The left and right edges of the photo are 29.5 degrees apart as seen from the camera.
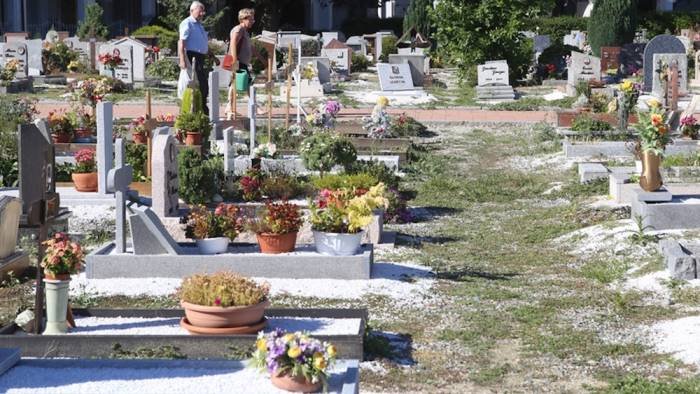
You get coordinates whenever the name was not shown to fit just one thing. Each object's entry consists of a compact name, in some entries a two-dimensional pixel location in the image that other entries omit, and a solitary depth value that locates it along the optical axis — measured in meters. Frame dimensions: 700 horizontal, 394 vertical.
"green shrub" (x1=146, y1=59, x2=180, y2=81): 34.94
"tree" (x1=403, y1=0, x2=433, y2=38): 48.66
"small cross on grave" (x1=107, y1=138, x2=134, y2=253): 11.78
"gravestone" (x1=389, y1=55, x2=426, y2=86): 32.91
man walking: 18.81
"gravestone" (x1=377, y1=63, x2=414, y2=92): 30.58
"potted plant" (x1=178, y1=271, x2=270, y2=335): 9.28
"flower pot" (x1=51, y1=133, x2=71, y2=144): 19.04
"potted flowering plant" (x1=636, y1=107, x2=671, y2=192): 13.28
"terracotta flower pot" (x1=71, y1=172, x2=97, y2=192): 15.49
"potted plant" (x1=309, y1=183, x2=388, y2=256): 11.92
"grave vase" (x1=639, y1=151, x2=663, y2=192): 13.56
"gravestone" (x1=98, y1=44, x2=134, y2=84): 31.23
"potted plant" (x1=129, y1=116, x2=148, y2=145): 17.33
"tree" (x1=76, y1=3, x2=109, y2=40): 43.59
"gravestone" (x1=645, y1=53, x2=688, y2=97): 23.66
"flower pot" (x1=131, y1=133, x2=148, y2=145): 17.39
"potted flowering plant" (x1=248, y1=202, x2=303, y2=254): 12.02
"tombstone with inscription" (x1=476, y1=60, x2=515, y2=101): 30.42
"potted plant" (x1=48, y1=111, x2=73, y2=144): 19.08
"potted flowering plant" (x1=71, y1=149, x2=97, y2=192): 15.51
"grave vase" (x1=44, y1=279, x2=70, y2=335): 9.55
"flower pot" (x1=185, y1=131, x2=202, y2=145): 16.98
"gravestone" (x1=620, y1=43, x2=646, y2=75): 35.44
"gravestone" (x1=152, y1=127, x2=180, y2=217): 13.07
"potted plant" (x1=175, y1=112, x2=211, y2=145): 16.92
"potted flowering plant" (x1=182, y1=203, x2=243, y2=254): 12.06
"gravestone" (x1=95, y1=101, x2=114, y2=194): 13.96
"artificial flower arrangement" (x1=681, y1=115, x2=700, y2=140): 19.78
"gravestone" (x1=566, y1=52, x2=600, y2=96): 30.66
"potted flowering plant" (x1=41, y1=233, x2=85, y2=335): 9.49
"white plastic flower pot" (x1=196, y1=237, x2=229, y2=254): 12.05
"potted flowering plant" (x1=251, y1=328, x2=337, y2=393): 7.71
